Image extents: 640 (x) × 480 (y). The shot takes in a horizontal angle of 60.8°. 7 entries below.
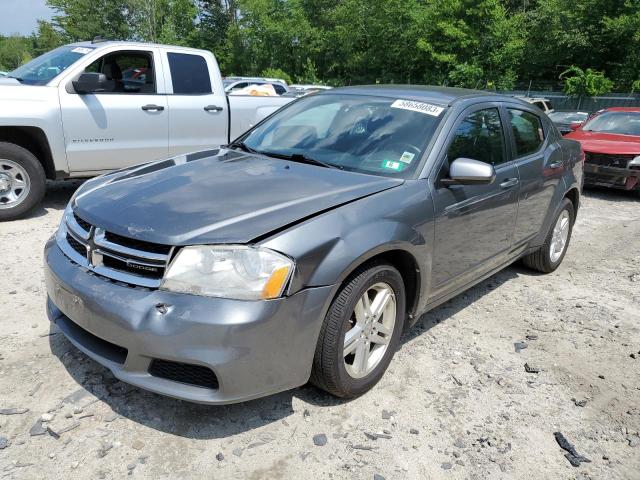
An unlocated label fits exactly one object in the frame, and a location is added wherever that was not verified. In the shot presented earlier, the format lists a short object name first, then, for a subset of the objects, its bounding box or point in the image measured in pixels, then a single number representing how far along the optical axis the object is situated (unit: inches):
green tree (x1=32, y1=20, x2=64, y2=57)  2405.5
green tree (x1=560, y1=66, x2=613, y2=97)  981.2
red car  356.2
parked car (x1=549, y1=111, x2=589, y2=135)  534.0
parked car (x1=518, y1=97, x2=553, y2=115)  650.6
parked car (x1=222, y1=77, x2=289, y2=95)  773.9
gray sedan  93.7
